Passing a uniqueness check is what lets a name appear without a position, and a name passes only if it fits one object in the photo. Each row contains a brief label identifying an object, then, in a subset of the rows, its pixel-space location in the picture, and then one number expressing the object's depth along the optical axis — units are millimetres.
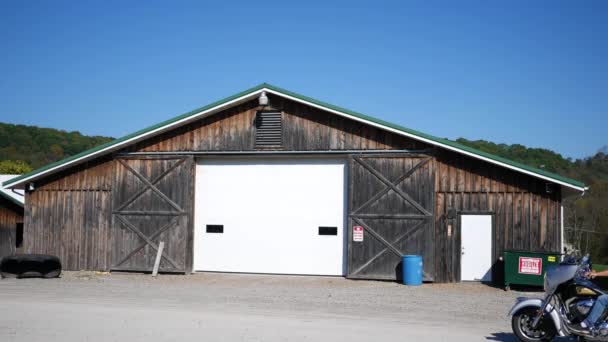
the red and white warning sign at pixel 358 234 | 19812
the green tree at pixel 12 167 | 55681
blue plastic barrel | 18672
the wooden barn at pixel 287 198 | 18938
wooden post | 20828
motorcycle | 9328
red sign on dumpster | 17297
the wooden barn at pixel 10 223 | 26984
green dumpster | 17266
